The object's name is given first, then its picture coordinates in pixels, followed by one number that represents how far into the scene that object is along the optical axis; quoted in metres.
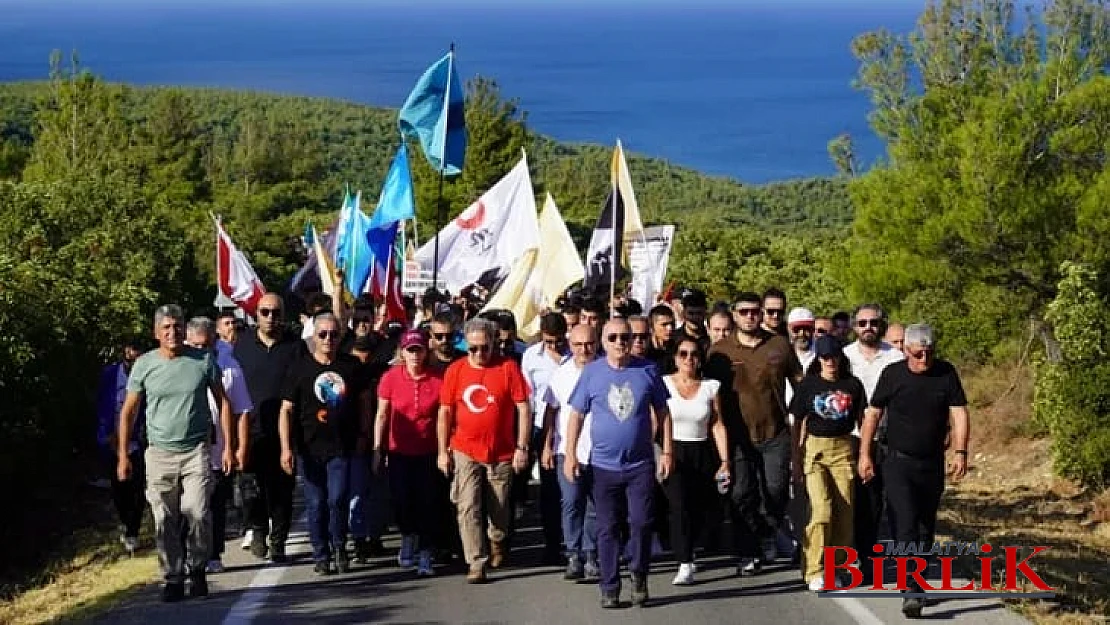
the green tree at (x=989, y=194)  23.89
